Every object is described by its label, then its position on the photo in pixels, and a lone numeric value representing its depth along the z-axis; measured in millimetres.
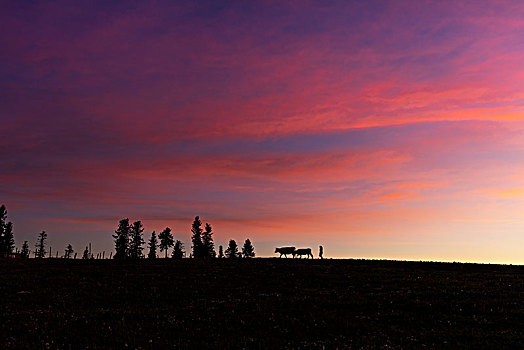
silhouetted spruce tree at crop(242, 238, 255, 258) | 189375
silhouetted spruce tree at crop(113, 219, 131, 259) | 174875
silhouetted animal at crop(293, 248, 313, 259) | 80812
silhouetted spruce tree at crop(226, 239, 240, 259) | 186562
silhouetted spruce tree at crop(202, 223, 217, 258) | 169038
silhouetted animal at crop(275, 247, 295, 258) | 81625
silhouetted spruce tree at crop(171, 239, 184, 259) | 194500
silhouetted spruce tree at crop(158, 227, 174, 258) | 171625
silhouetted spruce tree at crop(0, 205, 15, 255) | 154625
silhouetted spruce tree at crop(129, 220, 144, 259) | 179500
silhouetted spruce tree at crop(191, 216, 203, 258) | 162750
